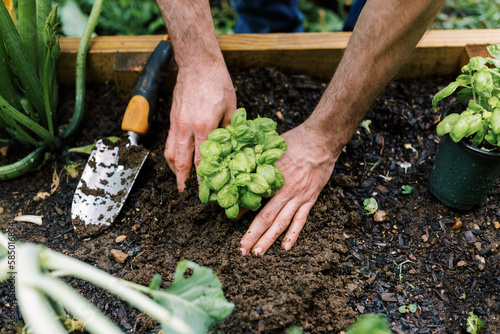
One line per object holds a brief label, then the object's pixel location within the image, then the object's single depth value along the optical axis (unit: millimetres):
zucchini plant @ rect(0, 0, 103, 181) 882
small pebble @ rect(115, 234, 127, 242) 890
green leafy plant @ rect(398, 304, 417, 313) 830
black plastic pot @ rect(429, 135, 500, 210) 843
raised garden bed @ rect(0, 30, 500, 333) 822
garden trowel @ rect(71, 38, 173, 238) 901
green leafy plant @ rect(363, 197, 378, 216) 915
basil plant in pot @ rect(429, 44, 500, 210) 805
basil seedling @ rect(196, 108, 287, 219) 790
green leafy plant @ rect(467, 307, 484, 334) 800
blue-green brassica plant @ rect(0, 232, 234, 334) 568
